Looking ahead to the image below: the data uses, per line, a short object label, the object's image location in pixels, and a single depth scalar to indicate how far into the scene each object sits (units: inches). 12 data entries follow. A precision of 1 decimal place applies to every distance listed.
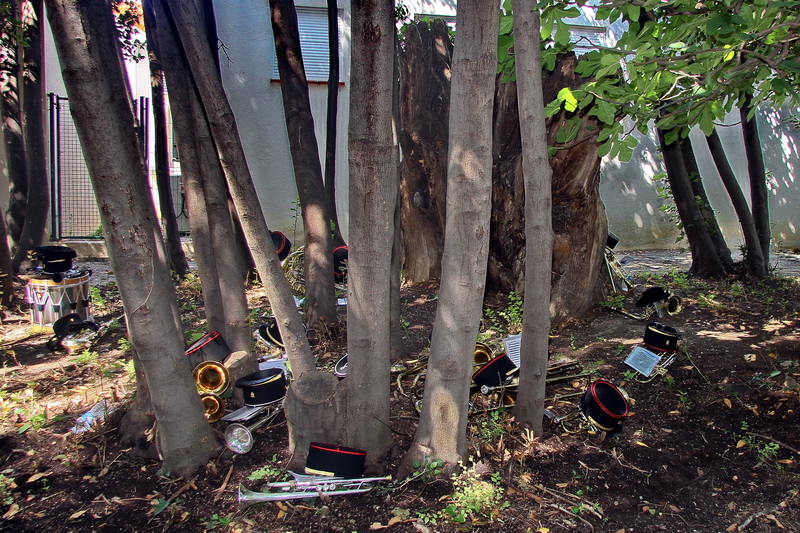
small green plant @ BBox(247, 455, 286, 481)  135.2
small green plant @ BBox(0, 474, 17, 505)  134.3
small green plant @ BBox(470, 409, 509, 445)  148.2
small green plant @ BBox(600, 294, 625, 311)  267.6
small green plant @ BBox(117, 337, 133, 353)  232.4
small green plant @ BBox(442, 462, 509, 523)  120.3
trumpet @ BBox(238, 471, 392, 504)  128.9
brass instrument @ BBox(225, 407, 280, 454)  148.6
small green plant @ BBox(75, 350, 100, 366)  217.8
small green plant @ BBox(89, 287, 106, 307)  307.4
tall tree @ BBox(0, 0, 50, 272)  335.6
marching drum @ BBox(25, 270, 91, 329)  259.1
